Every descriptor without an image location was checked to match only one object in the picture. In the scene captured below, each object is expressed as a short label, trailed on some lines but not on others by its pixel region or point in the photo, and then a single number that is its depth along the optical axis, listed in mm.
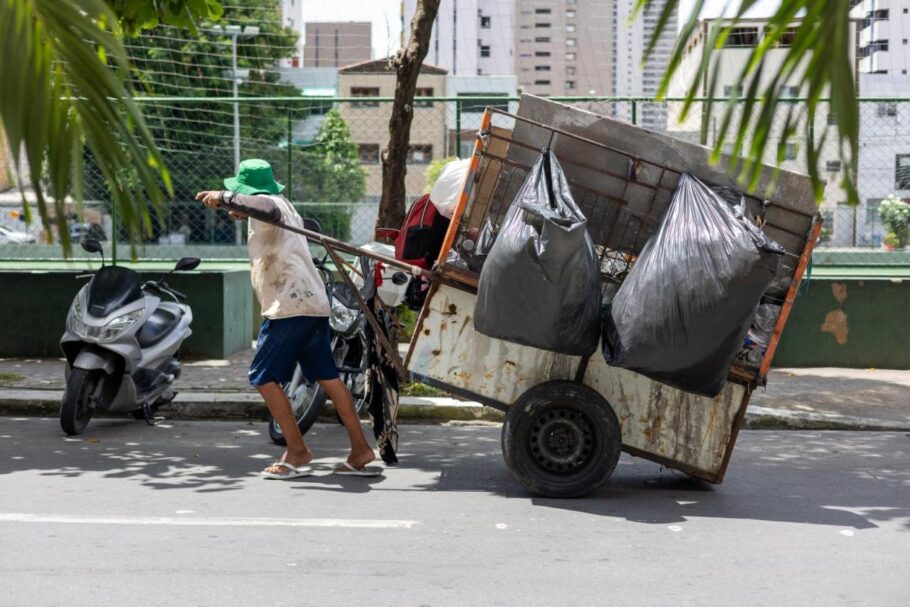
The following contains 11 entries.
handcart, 5953
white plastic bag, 6453
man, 6352
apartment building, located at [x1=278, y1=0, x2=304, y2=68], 122862
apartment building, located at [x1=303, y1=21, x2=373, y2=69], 133375
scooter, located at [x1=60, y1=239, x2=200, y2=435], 7566
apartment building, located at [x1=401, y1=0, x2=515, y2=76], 74250
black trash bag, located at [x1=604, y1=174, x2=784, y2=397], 5211
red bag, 6527
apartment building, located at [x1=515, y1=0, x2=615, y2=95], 118325
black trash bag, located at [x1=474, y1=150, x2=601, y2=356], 5430
